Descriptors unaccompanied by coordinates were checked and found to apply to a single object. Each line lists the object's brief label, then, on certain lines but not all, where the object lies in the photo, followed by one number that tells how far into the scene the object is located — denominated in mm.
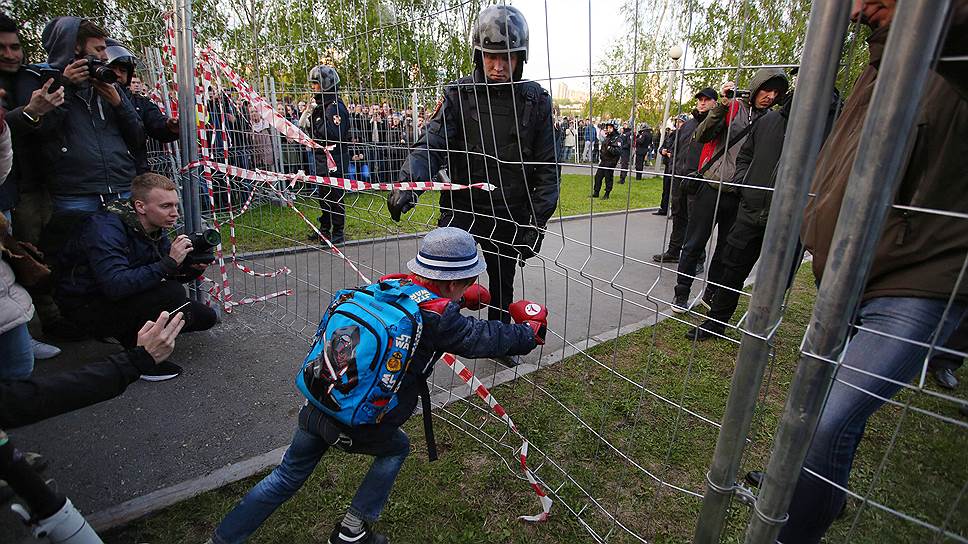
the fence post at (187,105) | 3469
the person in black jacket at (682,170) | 5686
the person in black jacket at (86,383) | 1558
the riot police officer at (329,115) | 3563
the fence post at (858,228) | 852
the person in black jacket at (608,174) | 10125
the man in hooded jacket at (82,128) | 3189
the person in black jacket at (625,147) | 12258
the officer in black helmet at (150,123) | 3768
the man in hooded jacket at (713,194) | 4086
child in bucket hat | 1838
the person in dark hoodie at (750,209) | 3359
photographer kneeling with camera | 2803
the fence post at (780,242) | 1002
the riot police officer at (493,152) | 2824
